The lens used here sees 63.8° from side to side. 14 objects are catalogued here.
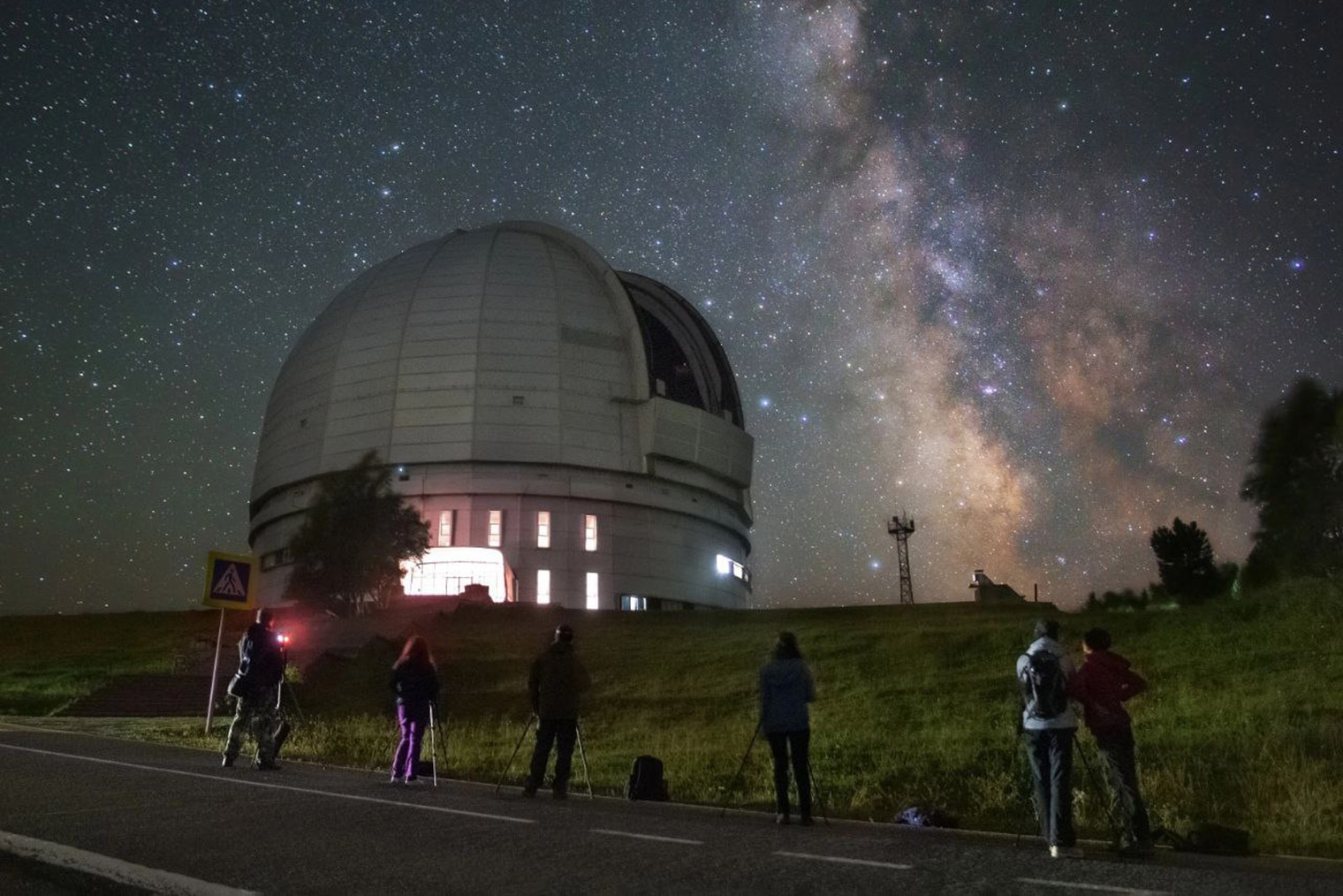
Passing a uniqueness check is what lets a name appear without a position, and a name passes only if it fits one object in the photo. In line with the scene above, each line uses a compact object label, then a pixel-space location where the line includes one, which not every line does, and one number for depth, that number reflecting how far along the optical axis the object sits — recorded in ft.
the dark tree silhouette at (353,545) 153.79
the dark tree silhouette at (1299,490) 135.74
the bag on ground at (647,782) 40.73
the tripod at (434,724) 46.61
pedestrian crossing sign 64.95
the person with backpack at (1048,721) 27.71
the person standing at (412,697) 41.93
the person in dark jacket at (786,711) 33.50
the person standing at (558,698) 39.01
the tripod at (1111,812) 29.17
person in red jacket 28.45
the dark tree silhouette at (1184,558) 178.70
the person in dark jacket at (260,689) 44.57
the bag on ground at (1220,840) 27.99
